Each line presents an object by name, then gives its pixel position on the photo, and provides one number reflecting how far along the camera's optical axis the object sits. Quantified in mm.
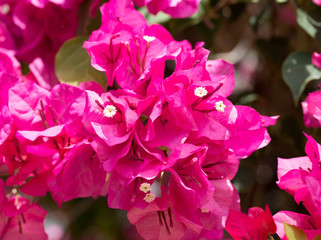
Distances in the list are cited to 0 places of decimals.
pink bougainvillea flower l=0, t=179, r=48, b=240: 615
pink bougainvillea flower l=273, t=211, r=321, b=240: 544
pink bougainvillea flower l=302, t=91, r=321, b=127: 618
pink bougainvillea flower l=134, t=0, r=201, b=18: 669
